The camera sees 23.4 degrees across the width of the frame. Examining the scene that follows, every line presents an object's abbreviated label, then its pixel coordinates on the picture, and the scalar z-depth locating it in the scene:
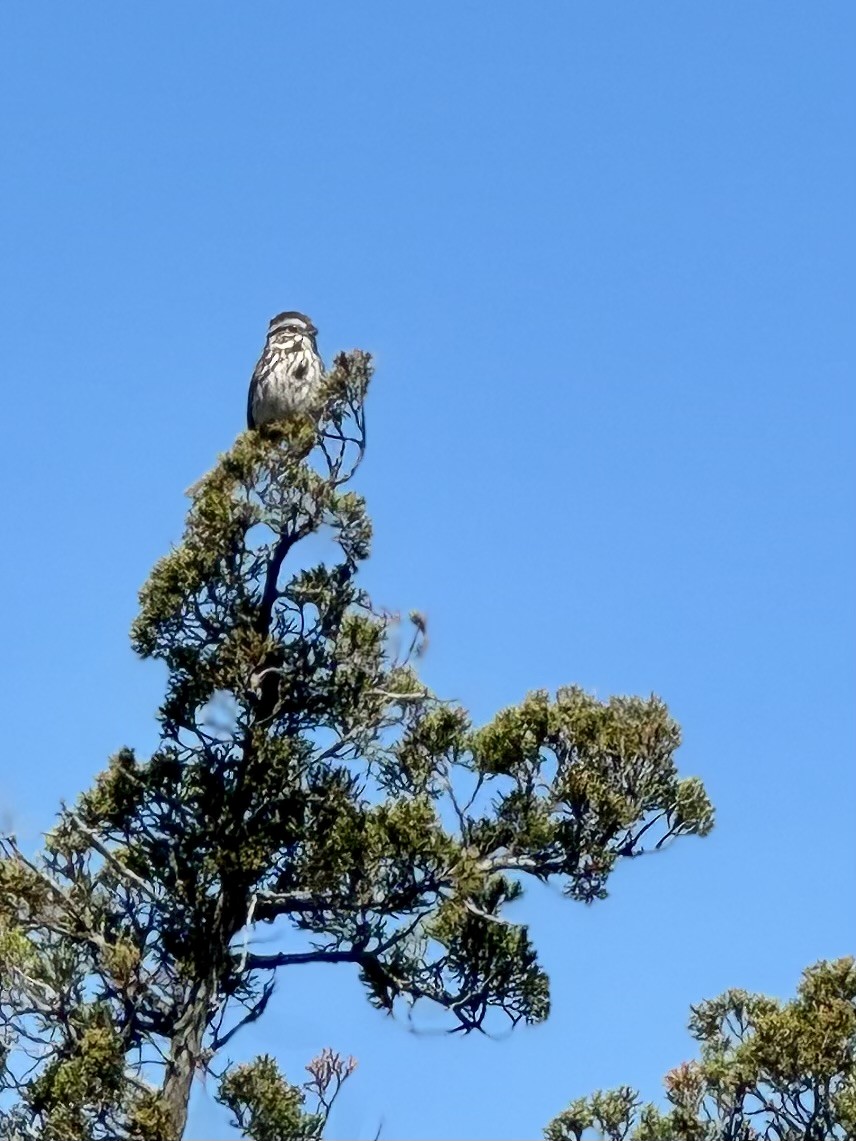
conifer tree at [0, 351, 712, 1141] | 11.76
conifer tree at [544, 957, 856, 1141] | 11.62
